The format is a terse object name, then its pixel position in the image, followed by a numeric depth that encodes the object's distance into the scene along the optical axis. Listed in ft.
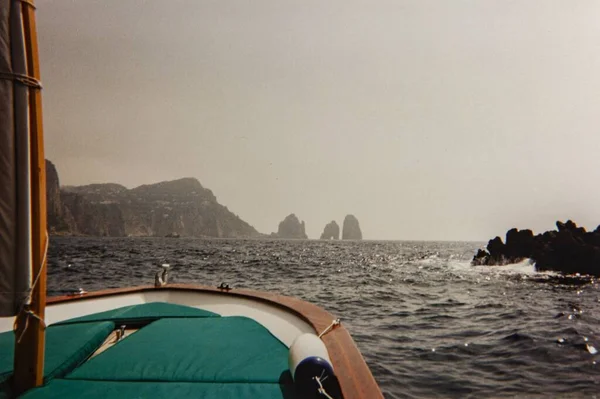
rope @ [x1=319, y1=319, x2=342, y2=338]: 12.90
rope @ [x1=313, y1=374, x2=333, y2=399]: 7.83
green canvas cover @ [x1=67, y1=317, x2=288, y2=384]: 9.36
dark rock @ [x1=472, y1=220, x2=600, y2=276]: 106.83
